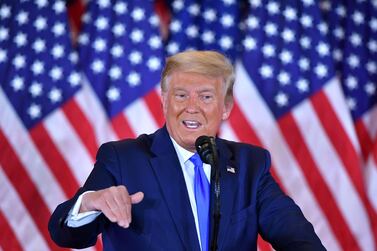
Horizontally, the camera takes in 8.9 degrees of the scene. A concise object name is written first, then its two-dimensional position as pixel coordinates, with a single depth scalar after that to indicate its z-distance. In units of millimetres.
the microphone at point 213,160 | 5247
